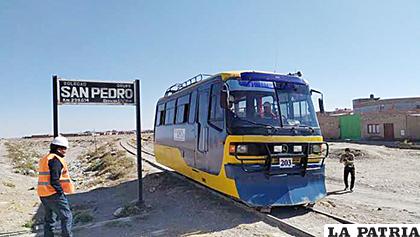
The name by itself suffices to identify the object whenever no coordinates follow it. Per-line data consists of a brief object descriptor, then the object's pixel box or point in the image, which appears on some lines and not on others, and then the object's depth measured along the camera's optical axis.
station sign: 9.16
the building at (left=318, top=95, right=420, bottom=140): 39.88
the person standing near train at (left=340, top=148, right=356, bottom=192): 13.12
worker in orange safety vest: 6.36
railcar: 8.32
